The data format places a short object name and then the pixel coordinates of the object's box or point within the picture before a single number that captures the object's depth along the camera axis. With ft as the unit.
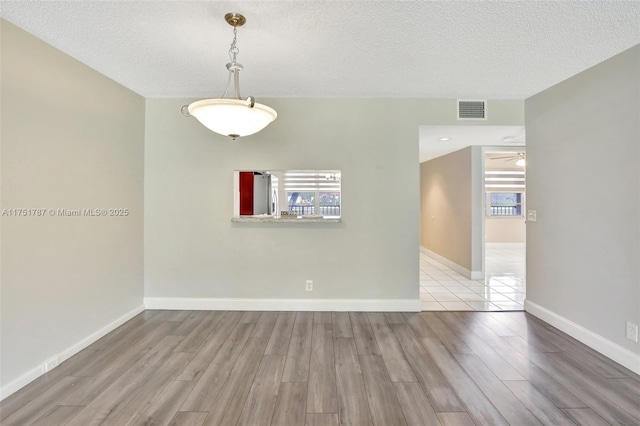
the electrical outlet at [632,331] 7.36
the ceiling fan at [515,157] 25.77
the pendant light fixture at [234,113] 5.64
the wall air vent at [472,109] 11.25
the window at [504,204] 31.48
